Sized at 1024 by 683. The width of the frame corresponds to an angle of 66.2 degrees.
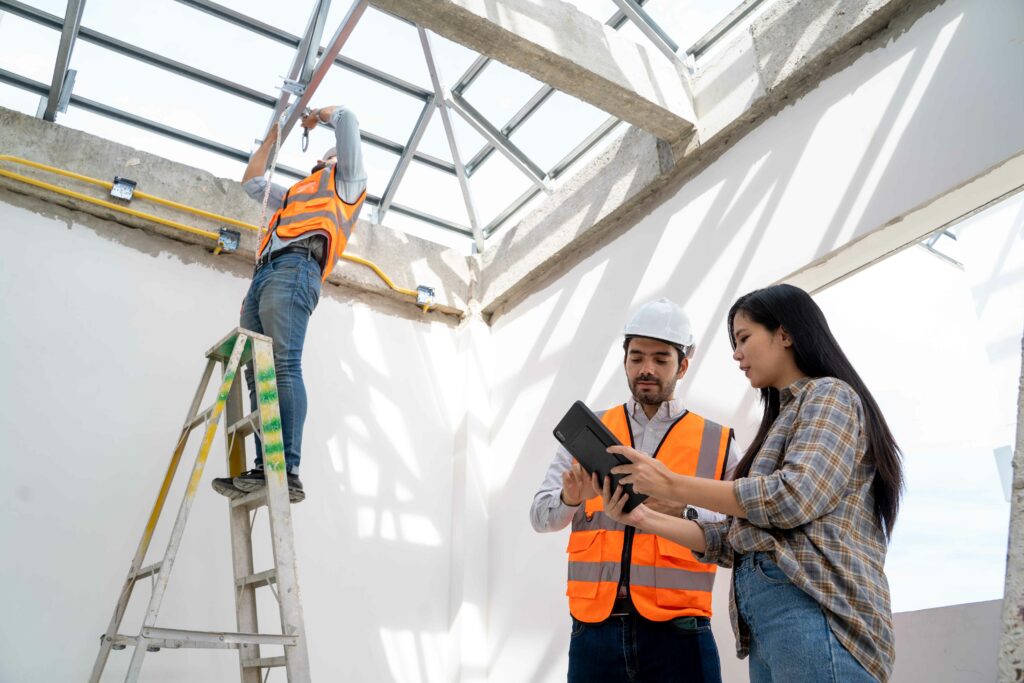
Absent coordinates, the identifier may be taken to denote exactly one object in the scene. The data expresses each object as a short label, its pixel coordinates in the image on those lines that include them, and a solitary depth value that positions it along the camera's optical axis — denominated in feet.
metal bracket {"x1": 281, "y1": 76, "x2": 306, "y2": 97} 15.65
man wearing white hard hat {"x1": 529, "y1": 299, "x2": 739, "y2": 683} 7.76
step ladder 8.57
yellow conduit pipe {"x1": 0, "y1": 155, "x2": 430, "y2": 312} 14.57
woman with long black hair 5.41
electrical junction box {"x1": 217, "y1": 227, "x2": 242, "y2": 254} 15.94
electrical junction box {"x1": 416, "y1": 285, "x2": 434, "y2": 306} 18.25
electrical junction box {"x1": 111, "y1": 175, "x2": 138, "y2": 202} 15.19
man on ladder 10.74
